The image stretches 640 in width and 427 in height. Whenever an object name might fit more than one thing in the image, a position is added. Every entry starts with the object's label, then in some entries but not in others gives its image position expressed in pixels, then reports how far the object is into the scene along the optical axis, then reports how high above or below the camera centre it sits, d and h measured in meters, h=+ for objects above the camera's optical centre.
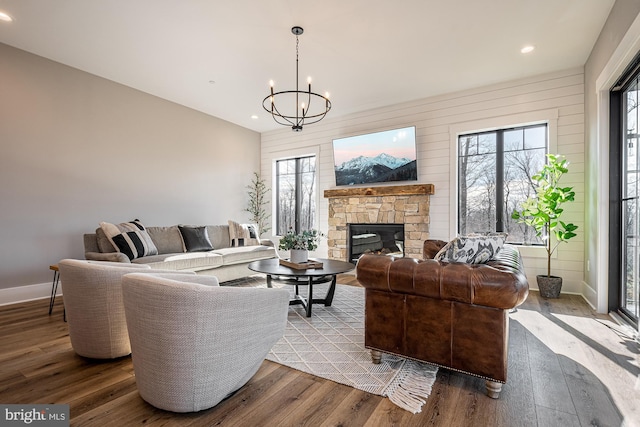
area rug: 1.86 -1.05
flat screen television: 5.23 +0.97
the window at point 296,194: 6.68 +0.40
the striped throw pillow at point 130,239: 3.69 -0.32
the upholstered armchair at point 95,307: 2.10 -0.64
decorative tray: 3.35 -0.57
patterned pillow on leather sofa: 2.05 -0.25
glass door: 2.80 +0.09
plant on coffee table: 3.56 -0.37
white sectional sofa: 3.69 -0.55
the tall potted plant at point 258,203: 6.89 +0.20
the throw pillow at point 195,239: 4.66 -0.40
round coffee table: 3.13 -0.61
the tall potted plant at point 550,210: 3.82 +0.02
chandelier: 5.06 +1.84
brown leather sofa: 1.73 -0.59
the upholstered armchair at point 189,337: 1.50 -0.62
